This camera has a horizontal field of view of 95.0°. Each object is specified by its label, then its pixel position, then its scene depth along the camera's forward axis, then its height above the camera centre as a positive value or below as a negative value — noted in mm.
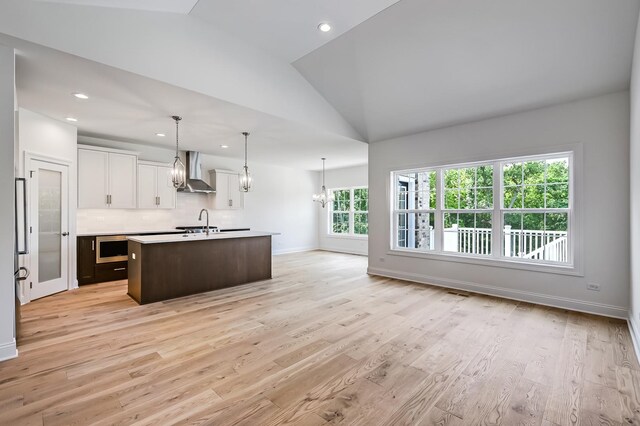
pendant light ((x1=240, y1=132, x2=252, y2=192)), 4953 +543
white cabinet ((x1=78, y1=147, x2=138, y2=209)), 5332 +646
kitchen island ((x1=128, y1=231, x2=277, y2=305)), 4234 -823
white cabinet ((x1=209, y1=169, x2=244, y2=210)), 7441 +585
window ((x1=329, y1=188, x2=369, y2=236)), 9188 -11
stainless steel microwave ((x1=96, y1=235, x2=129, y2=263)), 5328 -672
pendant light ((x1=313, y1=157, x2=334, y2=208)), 7984 +405
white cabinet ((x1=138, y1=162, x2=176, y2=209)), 6105 +537
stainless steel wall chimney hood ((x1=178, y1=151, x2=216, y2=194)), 6828 +887
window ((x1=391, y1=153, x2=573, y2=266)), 4223 +24
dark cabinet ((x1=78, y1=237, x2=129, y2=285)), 5148 -974
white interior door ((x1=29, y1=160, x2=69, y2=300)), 4262 -224
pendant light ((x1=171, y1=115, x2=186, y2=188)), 4117 +541
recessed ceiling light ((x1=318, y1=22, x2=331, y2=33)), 3428 +2193
